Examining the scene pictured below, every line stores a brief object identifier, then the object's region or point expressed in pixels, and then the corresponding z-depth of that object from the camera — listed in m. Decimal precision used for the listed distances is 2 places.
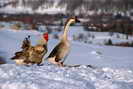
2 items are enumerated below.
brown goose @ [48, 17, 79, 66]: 12.02
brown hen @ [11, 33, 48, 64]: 12.13
